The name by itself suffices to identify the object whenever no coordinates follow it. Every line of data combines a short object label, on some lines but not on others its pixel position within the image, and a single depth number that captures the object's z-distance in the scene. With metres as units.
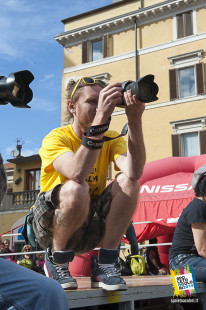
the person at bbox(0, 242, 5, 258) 8.56
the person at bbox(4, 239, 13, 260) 8.68
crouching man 1.78
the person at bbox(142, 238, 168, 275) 6.19
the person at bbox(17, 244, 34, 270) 6.03
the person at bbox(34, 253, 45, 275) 6.48
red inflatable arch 6.97
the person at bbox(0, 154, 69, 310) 0.96
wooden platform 1.60
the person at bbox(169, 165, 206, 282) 2.56
